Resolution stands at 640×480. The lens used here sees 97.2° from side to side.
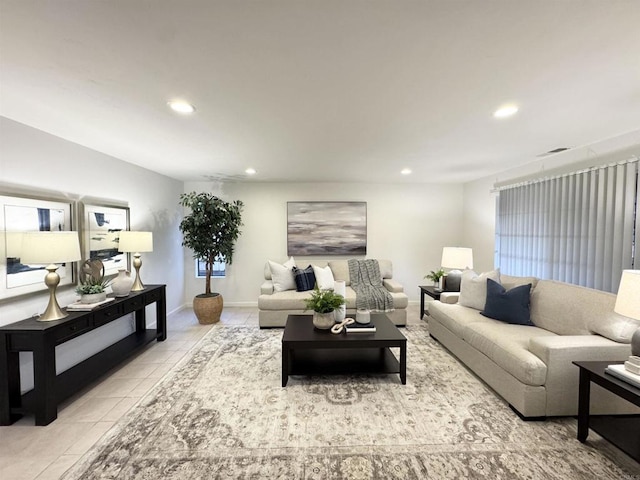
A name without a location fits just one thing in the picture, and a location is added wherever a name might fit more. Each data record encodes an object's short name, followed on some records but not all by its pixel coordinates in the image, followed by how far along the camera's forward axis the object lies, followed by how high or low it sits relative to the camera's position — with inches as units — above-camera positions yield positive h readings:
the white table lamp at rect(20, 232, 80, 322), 81.7 -6.6
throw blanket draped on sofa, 163.5 -36.1
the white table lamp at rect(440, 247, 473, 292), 153.5 -17.1
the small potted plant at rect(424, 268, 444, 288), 164.0 -27.0
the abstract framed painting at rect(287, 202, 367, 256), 206.5 +2.7
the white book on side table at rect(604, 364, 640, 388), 64.0 -33.8
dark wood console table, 80.5 -40.0
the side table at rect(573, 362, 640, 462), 63.3 -48.3
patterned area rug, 66.3 -56.1
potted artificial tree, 168.7 -1.5
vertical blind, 100.7 +2.0
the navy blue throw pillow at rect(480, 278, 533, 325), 112.9 -30.2
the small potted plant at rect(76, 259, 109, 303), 104.2 -20.6
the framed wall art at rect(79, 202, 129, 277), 117.0 -1.1
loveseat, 163.0 -44.6
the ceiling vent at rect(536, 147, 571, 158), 119.4 +35.2
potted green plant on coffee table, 112.9 -30.7
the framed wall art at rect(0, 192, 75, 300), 86.1 +0.1
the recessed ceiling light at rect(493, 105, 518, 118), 80.0 +35.2
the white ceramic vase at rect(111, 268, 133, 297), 119.0 -23.1
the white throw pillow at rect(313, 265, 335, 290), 175.9 -29.6
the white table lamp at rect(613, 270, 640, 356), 65.5 -16.2
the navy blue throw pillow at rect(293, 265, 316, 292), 175.9 -30.8
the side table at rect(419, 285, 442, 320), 157.1 -35.2
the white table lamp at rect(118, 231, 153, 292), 130.0 -6.7
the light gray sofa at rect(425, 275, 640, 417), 81.0 -37.3
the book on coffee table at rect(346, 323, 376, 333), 111.7 -38.8
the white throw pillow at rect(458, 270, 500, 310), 130.2 -27.3
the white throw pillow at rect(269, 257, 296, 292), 176.4 -29.8
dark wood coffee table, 103.6 -52.0
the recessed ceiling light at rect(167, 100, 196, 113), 76.7 +35.0
